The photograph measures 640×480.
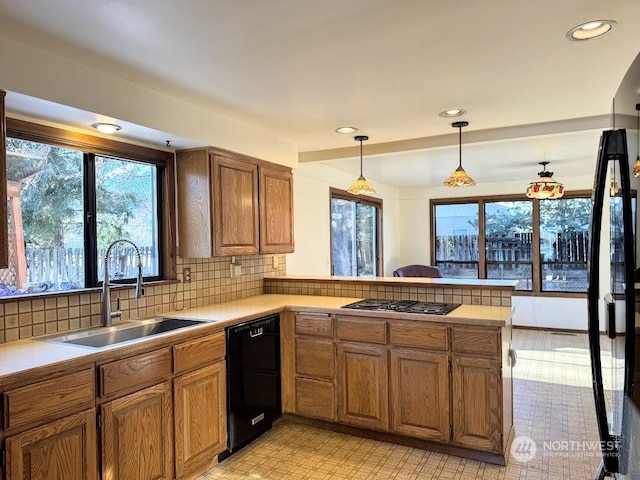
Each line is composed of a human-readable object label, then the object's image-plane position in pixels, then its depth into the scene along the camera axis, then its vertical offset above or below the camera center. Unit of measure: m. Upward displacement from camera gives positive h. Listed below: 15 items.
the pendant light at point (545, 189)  4.87 +0.47
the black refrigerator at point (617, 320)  0.89 -0.21
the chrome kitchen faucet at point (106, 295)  2.54 -0.33
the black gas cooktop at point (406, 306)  2.88 -0.52
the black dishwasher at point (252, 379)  2.75 -0.97
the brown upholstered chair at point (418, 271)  6.56 -0.59
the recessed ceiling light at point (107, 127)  2.47 +0.65
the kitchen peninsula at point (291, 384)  1.83 -0.81
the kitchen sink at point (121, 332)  2.38 -0.55
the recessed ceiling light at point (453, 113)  3.06 +0.86
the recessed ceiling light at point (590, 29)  1.85 +0.88
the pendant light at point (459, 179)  3.28 +0.40
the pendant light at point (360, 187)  3.72 +0.41
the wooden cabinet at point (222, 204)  3.07 +0.25
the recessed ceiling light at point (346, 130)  3.50 +0.86
